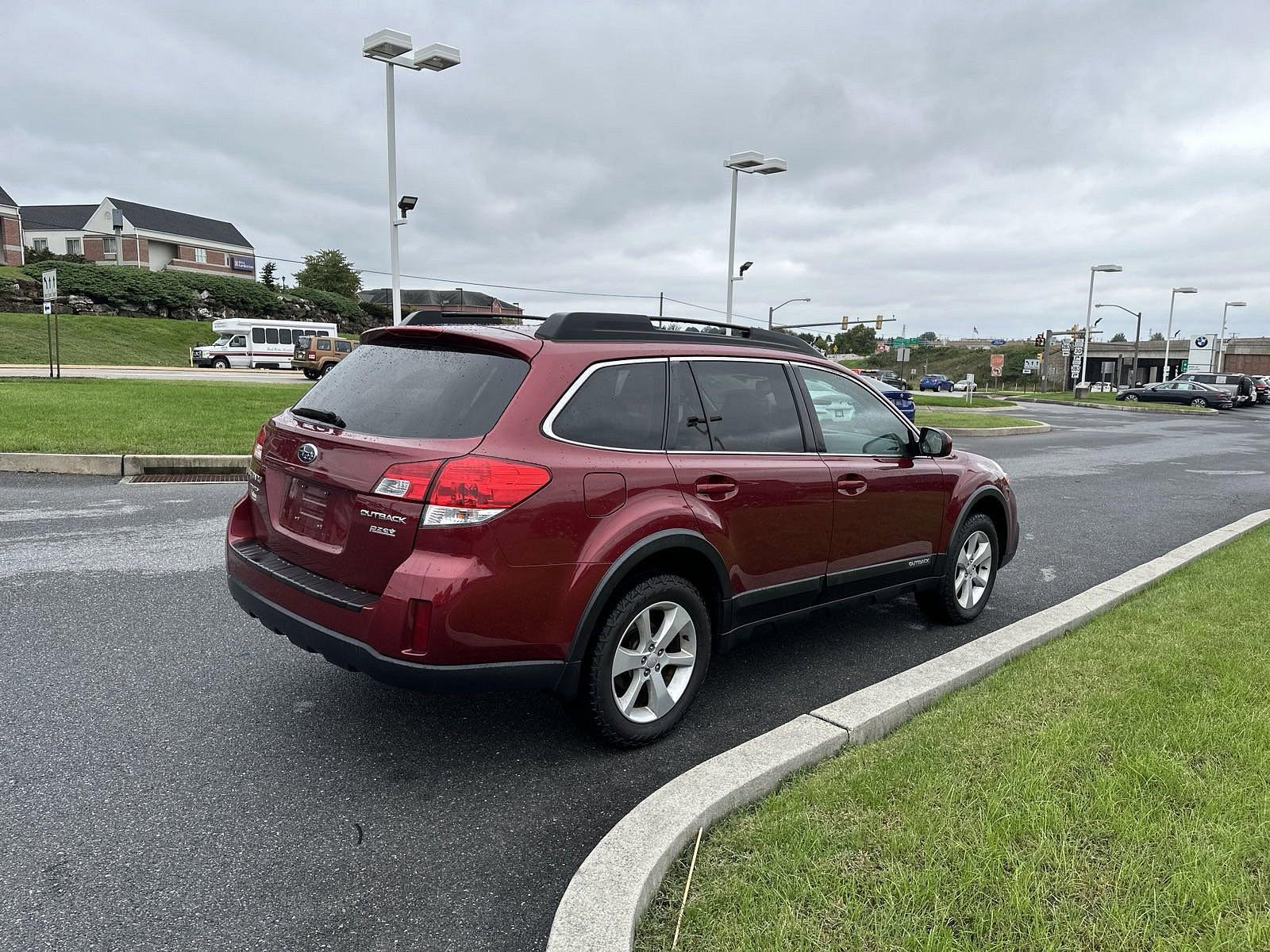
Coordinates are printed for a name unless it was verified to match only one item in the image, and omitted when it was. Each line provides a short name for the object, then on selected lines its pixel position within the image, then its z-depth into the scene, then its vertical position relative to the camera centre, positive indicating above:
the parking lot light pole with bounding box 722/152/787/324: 23.91 +5.53
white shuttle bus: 43.28 +0.02
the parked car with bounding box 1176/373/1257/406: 47.72 -0.36
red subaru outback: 3.02 -0.60
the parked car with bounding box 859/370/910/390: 45.28 -0.66
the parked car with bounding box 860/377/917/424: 19.81 -0.77
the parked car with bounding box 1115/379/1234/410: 45.84 -1.02
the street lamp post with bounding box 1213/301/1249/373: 67.68 +2.99
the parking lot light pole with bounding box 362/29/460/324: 15.34 +5.37
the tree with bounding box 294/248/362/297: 78.88 +6.81
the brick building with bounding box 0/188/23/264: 65.81 +8.18
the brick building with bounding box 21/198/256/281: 76.44 +9.63
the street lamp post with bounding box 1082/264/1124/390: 47.16 +5.79
